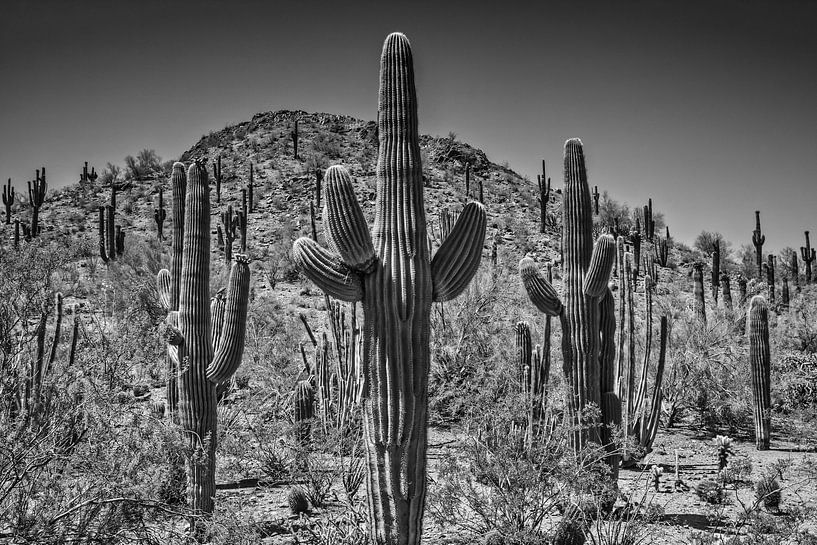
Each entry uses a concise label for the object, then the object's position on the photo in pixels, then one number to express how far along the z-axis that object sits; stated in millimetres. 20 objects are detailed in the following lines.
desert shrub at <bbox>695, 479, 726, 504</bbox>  8312
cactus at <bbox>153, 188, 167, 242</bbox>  34625
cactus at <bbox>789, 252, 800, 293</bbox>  36234
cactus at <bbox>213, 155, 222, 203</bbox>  40406
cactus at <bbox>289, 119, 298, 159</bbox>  51656
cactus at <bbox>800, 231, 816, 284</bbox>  36469
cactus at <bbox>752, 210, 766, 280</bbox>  32056
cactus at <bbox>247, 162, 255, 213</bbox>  39594
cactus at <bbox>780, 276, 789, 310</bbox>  26953
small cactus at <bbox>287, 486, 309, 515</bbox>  9135
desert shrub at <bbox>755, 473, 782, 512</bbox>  8953
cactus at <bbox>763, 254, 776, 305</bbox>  28675
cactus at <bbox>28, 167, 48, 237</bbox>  33003
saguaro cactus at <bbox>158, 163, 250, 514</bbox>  8641
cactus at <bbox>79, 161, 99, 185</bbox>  51406
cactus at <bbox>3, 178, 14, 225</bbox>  38250
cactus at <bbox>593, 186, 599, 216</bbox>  41938
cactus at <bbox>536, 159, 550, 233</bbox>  36562
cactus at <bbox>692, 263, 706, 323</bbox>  20328
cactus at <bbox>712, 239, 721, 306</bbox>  28297
